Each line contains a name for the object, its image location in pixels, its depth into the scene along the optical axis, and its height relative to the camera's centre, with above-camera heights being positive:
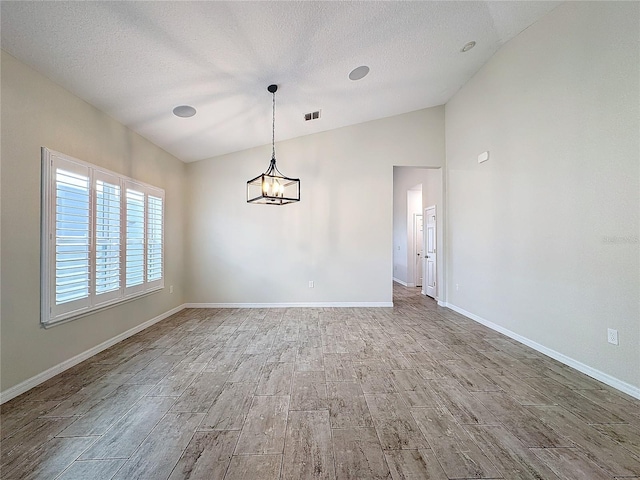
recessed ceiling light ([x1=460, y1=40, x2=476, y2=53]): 3.57 +2.69
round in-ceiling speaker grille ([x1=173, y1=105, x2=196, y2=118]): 3.50 +1.80
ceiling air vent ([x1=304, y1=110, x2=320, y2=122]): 4.56 +2.23
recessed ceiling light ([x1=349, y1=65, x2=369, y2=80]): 3.56 +2.35
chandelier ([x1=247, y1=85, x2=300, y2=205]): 3.16 +0.69
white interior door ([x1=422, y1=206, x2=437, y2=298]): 6.27 -0.22
